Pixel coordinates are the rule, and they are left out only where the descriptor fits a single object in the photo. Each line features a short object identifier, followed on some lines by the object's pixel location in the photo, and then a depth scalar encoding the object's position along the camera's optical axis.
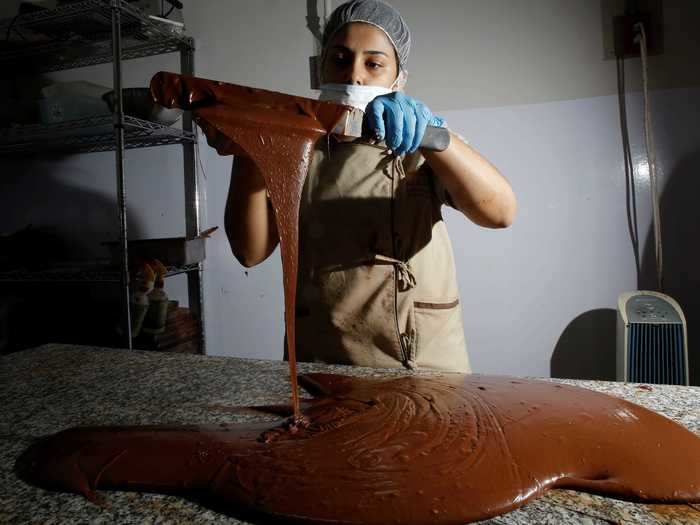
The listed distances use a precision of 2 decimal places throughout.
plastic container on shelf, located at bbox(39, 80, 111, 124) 2.38
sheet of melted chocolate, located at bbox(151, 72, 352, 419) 0.88
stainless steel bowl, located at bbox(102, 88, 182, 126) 2.25
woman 1.30
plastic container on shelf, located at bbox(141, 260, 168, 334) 2.45
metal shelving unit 2.22
